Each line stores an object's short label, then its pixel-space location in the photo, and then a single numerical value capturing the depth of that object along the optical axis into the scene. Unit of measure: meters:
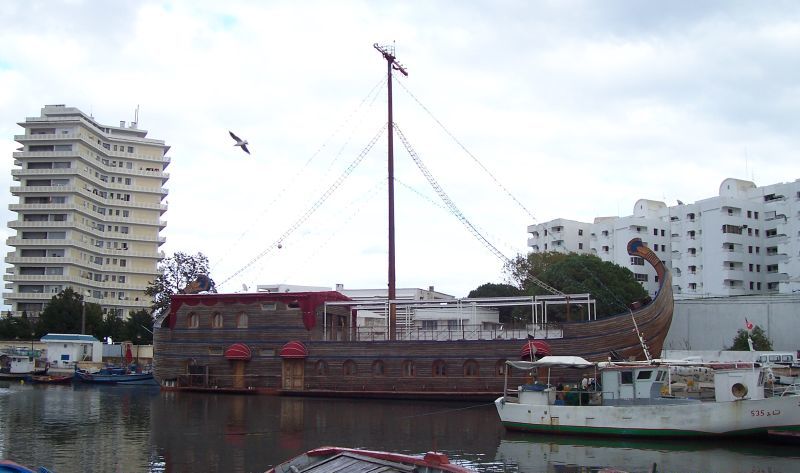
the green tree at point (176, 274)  57.75
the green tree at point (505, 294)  52.88
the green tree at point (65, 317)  60.28
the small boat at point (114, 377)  43.66
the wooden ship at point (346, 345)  30.25
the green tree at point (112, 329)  62.66
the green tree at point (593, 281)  48.19
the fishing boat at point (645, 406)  18.86
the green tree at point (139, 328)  62.03
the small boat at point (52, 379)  45.76
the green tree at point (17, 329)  62.16
